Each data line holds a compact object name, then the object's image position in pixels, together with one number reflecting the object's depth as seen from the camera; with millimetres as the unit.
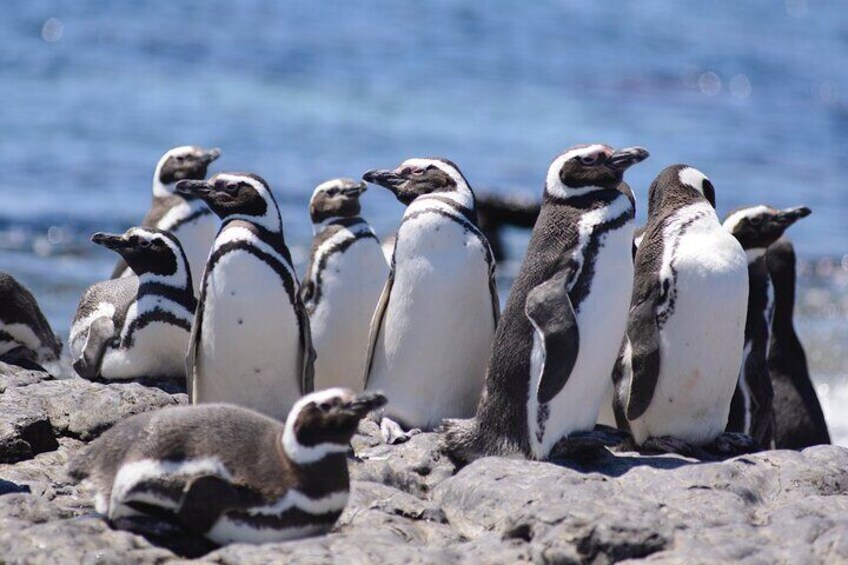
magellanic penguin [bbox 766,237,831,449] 19478
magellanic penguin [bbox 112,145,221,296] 20031
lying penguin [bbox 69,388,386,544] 10617
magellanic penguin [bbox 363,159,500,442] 14531
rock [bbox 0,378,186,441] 14125
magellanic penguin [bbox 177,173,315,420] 14297
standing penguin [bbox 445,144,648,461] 13031
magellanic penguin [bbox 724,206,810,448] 16422
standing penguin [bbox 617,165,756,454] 14000
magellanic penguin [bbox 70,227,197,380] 15672
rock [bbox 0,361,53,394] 15352
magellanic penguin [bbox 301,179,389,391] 16609
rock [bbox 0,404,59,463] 13187
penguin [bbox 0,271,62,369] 16641
